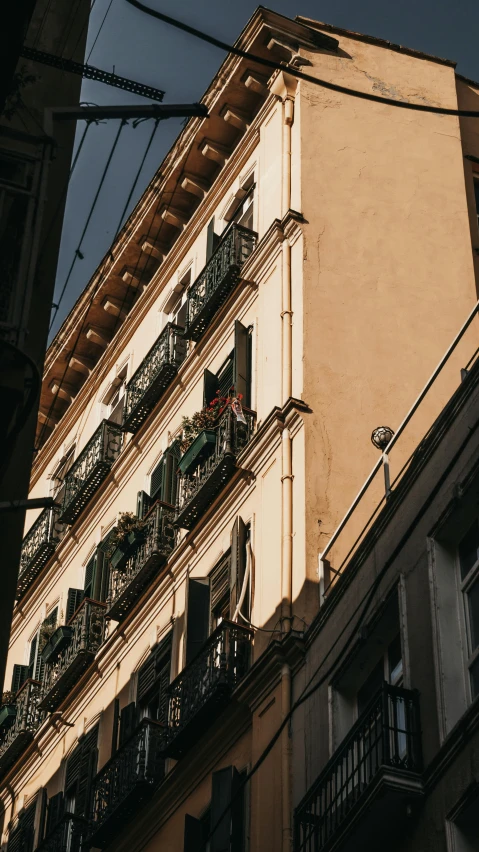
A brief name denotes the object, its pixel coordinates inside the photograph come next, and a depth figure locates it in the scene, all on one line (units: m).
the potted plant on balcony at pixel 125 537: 28.31
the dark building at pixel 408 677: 16.56
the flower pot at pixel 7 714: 31.30
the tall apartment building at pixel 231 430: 23.27
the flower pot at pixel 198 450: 26.23
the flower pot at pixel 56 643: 29.80
